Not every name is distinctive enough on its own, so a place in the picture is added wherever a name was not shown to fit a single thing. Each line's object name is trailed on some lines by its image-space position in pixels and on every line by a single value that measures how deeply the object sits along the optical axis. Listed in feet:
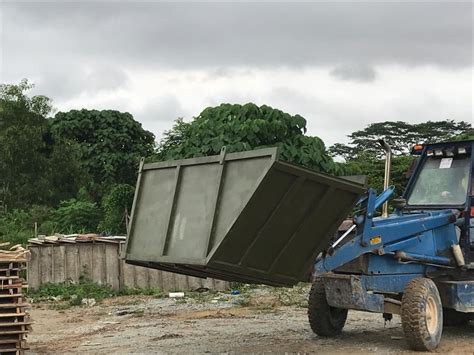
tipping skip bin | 25.04
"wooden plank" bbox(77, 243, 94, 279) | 59.00
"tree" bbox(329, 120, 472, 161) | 137.06
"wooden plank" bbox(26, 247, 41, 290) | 59.11
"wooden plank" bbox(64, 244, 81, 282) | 59.11
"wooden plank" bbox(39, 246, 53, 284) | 59.26
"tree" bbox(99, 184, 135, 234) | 77.71
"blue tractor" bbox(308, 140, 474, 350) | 30.09
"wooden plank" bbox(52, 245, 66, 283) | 59.11
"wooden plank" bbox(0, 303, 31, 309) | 32.12
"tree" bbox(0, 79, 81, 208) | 90.89
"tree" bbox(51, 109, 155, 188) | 107.65
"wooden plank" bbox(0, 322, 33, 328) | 31.89
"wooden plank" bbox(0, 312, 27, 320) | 32.01
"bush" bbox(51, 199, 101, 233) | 80.84
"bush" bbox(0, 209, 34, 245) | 70.95
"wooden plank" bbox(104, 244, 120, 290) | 58.90
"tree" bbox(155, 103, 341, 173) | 64.95
